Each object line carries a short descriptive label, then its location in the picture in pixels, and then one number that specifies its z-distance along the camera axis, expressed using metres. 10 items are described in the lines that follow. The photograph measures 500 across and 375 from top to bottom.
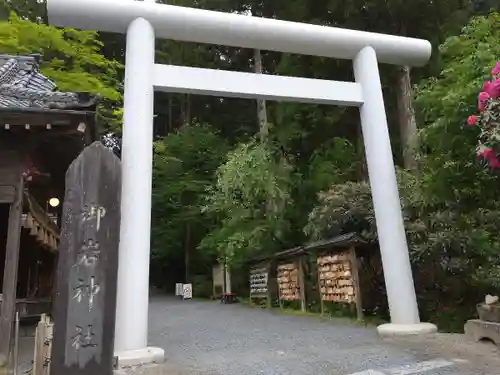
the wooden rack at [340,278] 9.92
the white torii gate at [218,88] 6.21
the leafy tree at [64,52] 11.23
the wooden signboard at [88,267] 4.32
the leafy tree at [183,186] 23.67
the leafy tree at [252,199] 14.69
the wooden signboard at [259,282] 15.95
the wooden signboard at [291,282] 13.18
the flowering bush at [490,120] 5.35
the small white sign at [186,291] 22.02
